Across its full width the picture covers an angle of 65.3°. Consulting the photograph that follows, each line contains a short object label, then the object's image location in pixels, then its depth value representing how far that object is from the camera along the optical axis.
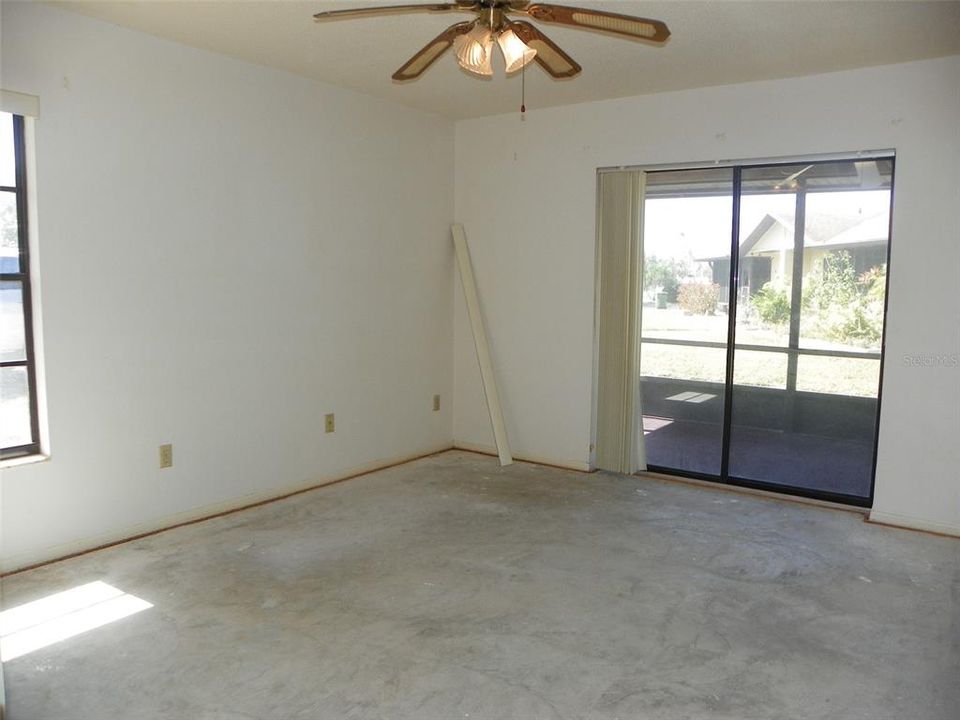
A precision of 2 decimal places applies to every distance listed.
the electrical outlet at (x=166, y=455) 3.91
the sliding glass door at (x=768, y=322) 4.34
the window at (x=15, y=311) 3.33
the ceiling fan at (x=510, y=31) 2.21
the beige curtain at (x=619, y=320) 4.93
